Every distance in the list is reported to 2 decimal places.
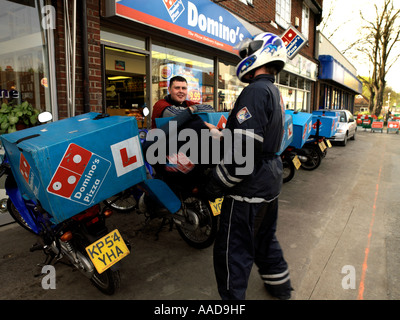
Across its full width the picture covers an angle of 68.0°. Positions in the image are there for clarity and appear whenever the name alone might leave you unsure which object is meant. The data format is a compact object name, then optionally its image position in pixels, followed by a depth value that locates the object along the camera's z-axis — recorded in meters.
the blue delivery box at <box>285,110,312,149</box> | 5.74
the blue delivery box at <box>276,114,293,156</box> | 4.74
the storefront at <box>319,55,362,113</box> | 18.02
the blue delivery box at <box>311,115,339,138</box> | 7.29
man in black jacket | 2.12
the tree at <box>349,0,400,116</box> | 27.64
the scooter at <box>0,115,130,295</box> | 2.34
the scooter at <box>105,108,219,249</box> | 3.09
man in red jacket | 3.35
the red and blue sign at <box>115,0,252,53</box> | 5.29
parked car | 12.25
